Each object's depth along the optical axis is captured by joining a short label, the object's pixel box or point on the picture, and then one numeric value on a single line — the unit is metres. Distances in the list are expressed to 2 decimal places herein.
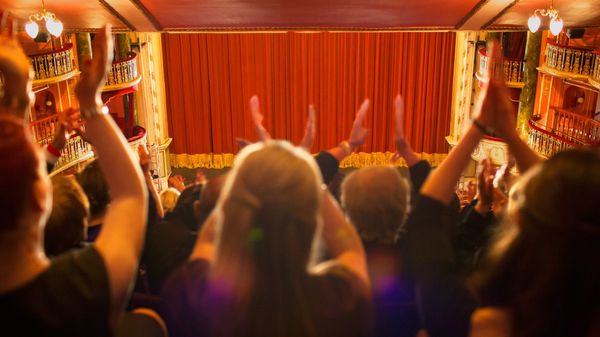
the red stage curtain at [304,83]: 12.56
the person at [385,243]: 1.53
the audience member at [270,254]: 1.04
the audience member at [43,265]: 0.97
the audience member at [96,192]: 2.01
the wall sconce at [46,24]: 4.77
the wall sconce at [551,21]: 4.61
